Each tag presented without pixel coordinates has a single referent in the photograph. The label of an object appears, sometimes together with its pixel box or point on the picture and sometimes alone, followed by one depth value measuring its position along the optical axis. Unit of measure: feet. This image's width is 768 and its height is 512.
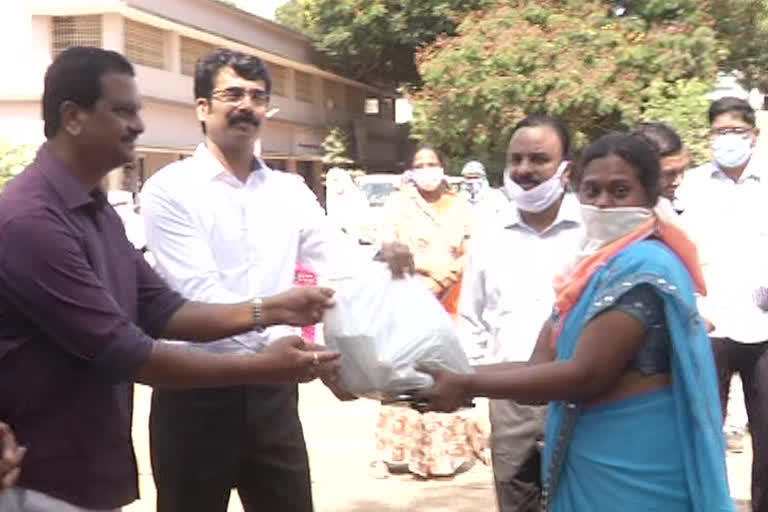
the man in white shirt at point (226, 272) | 10.68
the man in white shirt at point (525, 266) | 12.23
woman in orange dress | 19.02
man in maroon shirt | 7.43
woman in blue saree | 8.19
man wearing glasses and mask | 15.10
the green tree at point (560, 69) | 64.28
